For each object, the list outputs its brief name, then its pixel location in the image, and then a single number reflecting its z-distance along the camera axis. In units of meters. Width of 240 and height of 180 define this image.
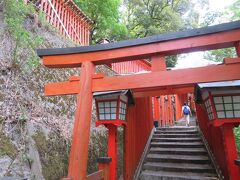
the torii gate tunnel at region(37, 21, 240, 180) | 3.16
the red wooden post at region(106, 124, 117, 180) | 4.40
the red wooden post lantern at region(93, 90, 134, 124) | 4.53
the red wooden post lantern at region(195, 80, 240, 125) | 3.96
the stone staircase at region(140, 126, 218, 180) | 5.98
